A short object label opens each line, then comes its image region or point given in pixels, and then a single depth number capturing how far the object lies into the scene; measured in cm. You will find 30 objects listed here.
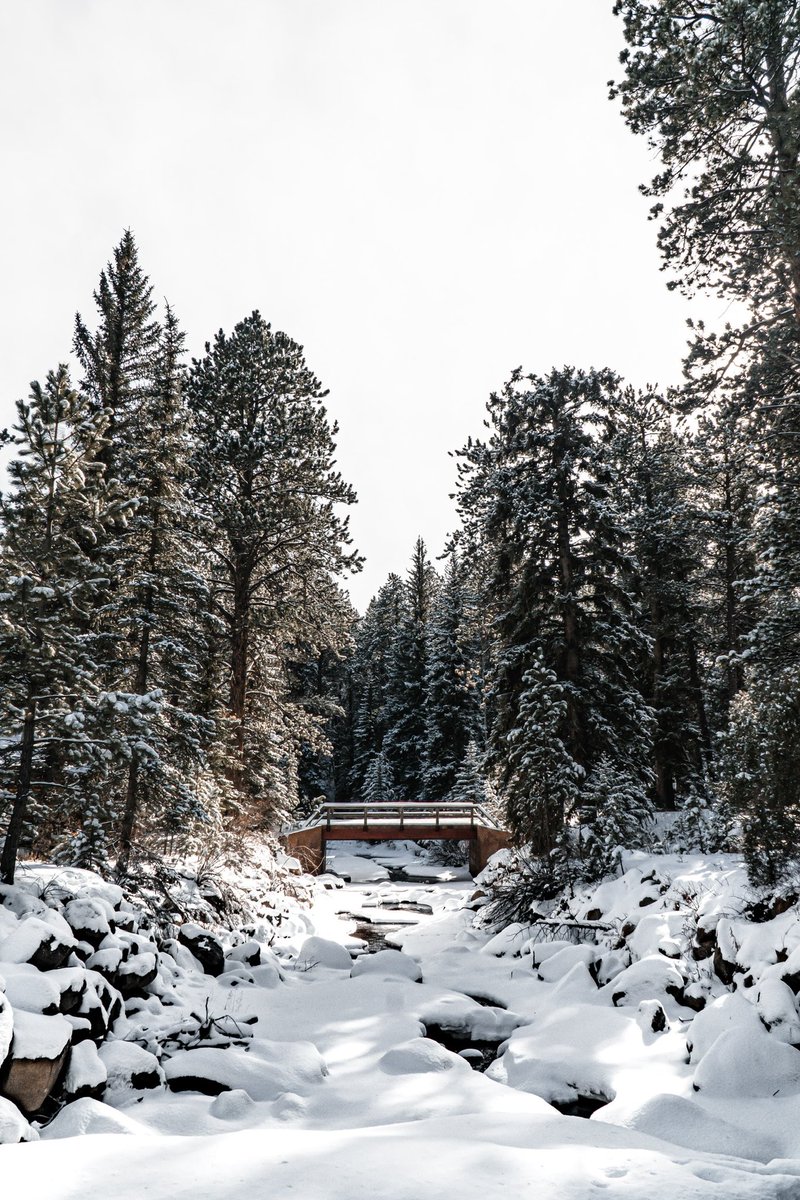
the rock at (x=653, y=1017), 733
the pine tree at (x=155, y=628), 1162
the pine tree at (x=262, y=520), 1773
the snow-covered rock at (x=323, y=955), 1135
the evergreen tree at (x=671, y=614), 2425
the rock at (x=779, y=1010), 611
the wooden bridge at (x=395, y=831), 2270
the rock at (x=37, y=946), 642
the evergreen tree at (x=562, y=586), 1565
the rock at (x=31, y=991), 580
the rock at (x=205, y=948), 983
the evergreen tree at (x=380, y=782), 4238
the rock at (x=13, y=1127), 449
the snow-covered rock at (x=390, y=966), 1052
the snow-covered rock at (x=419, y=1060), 669
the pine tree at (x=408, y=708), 4175
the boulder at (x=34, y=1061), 502
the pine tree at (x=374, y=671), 4781
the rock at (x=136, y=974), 765
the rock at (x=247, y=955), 1032
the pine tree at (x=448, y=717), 3612
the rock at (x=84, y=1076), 547
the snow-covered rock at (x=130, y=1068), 586
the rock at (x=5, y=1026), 496
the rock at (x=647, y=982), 809
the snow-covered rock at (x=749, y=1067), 561
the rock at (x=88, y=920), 774
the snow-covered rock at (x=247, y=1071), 596
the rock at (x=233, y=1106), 537
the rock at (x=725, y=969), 755
